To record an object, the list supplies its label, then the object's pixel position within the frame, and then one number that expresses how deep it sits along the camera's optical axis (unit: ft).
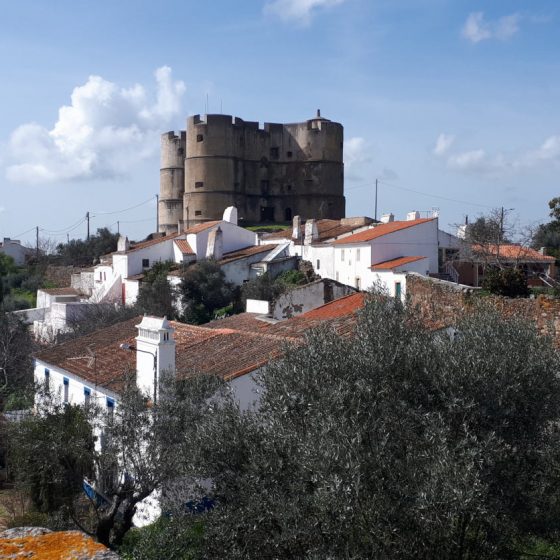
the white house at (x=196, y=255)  141.28
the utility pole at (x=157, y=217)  238.27
